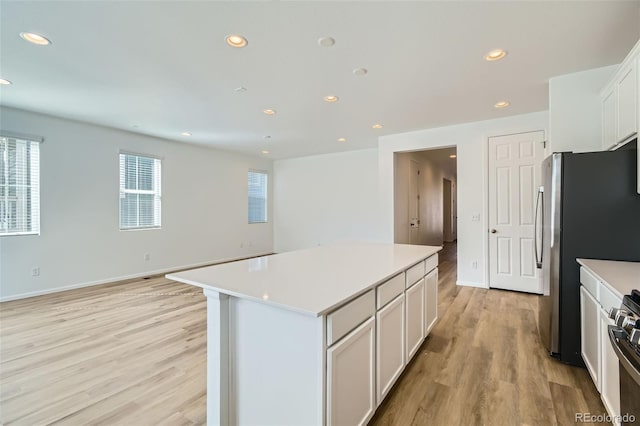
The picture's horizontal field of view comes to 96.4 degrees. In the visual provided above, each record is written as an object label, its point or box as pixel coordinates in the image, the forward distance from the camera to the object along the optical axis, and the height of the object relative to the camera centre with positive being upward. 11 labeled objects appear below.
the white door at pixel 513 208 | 4.12 +0.06
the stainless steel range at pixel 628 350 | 1.11 -0.56
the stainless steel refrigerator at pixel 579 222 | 2.05 -0.08
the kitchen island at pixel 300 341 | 1.25 -0.64
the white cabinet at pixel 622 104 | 1.99 +0.86
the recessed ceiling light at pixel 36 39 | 2.23 +1.38
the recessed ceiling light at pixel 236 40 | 2.25 +1.39
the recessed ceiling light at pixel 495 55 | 2.47 +1.40
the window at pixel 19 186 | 3.91 +0.37
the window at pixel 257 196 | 7.74 +0.44
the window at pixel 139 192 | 5.15 +0.39
